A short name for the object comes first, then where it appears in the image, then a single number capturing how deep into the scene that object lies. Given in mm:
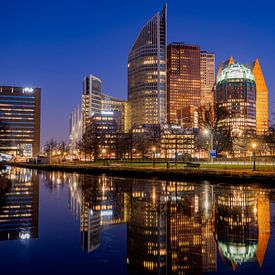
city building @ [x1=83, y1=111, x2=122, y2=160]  112725
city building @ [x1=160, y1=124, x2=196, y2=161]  186112
